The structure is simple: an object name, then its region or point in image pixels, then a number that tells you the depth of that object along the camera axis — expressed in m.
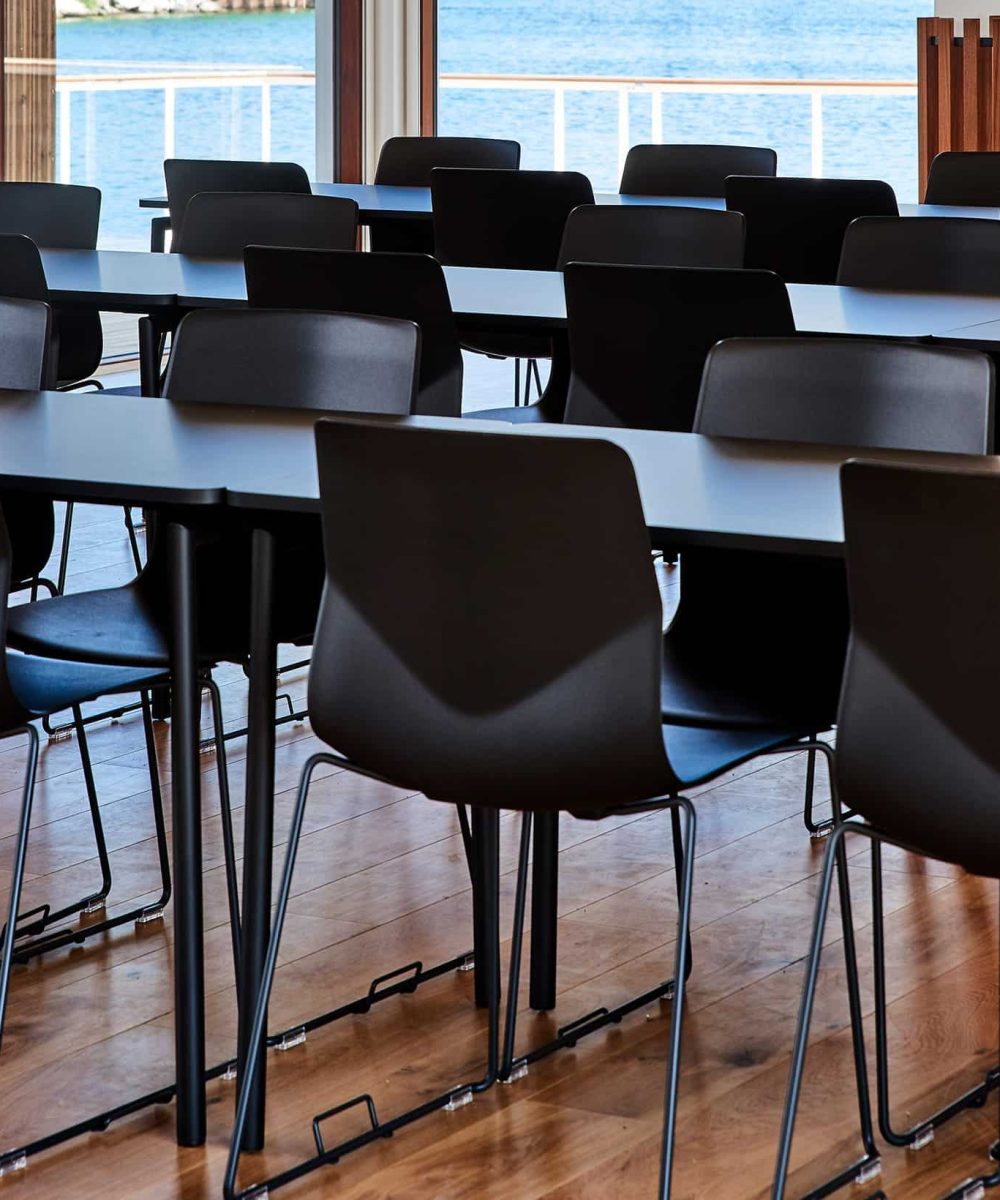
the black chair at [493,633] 3.22
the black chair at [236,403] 4.41
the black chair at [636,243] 6.93
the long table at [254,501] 3.43
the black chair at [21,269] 6.46
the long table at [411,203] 9.30
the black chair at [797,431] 4.24
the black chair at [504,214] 8.65
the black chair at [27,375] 5.02
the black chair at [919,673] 2.87
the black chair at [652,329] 5.53
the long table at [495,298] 5.72
